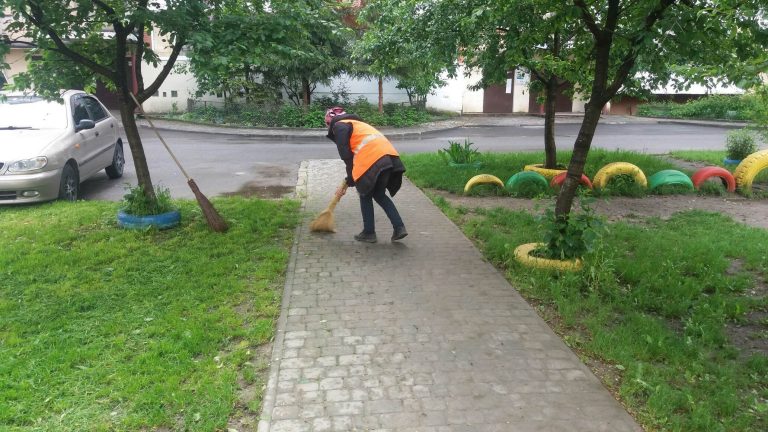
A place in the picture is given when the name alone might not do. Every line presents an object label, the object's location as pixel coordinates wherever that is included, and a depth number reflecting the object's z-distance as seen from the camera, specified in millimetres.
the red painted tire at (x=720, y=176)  9078
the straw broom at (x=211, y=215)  6457
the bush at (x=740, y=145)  11570
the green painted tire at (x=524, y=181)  8673
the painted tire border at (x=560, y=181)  8547
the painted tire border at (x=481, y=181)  8719
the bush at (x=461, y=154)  10580
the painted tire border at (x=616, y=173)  8859
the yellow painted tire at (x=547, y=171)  9312
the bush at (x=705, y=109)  26156
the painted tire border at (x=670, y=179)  9000
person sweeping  5723
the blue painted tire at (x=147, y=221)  6504
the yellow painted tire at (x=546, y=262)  5242
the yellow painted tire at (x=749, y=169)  9055
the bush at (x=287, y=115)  20875
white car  7496
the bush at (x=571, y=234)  5137
